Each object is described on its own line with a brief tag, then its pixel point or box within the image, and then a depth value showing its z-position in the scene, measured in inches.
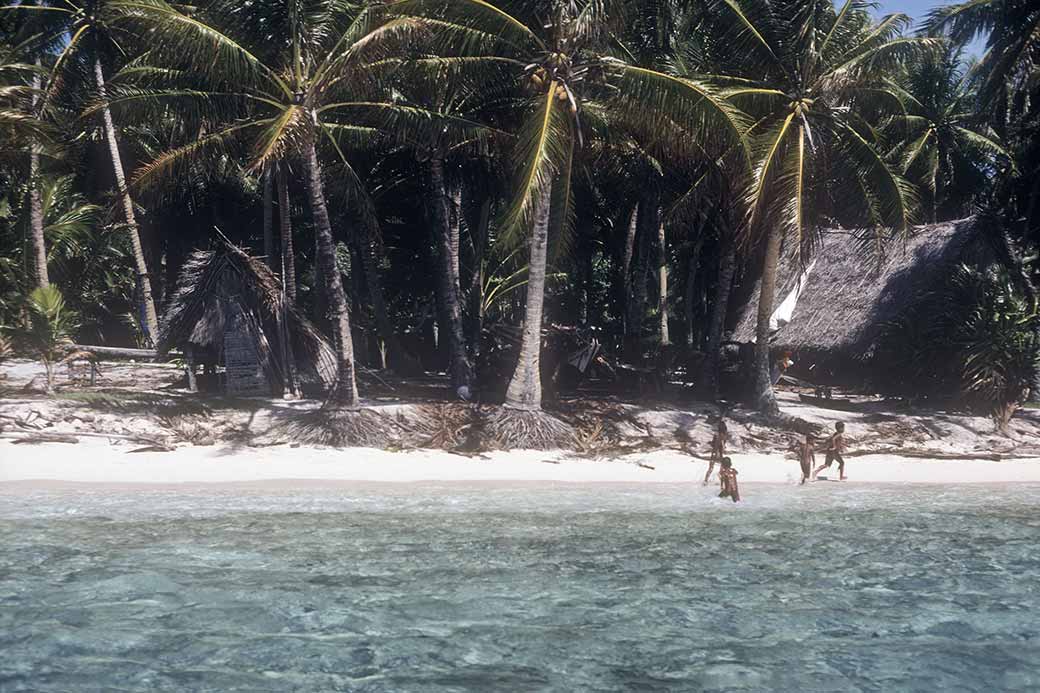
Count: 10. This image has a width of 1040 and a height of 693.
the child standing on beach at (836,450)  539.8
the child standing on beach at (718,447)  513.8
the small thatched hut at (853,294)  741.3
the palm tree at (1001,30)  722.8
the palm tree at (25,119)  612.7
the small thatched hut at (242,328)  649.6
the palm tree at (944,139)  1025.5
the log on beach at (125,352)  748.6
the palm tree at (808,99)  586.9
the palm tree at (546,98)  540.7
